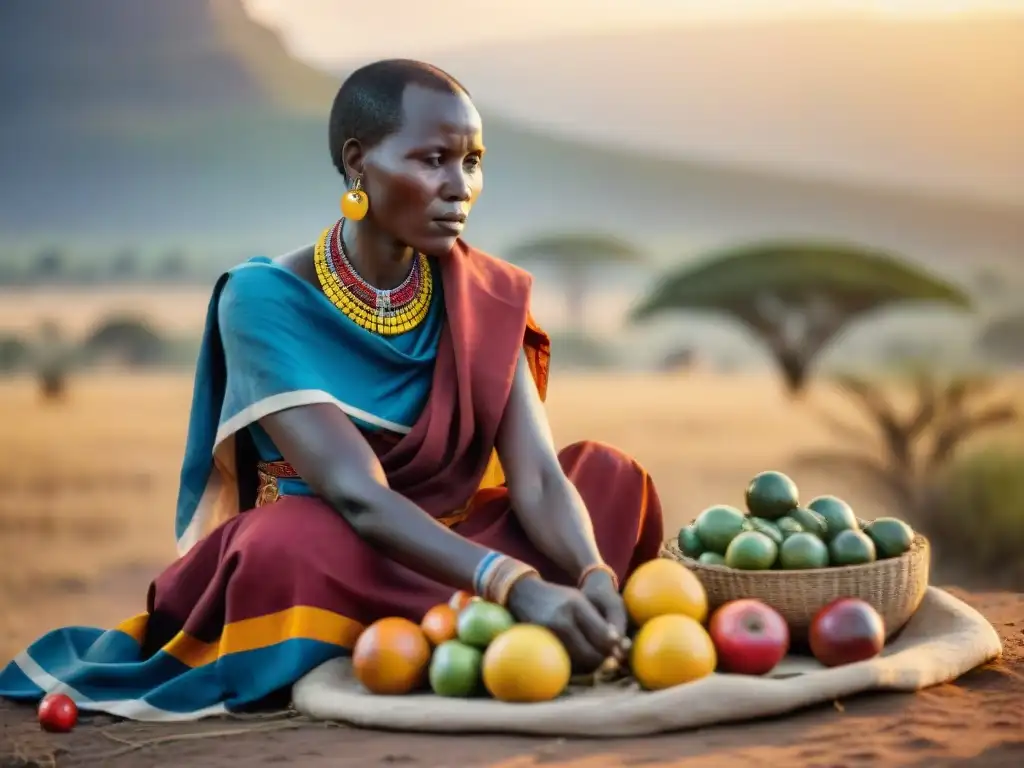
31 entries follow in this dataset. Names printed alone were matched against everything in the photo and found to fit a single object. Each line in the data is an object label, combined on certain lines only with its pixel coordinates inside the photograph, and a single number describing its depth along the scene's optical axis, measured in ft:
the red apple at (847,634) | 14.37
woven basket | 14.97
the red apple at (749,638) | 14.03
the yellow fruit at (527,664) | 13.35
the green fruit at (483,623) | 13.87
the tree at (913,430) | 52.24
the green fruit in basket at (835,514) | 15.74
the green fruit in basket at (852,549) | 15.26
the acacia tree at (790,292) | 55.67
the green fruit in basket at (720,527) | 15.78
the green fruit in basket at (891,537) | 15.65
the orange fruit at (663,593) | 14.37
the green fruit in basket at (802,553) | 15.16
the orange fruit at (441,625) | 14.33
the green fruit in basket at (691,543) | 16.06
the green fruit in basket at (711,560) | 15.66
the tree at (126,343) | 60.34
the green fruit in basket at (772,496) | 16.10
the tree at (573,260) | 65.92
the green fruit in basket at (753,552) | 15.14
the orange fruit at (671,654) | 13.60
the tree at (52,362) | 61.05
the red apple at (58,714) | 14.39
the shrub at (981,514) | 47.67
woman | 14.70
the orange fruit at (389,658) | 13.91
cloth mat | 13.20
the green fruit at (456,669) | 13.84
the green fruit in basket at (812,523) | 15.78
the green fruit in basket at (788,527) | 15.67
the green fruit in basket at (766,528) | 15.58
